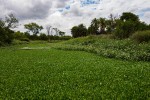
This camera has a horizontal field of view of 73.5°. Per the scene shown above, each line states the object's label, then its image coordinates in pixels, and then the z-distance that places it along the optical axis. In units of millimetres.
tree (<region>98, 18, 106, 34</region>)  41928
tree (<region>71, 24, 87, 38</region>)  50229
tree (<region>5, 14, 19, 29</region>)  34519
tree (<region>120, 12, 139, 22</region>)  34164
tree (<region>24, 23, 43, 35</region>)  60311
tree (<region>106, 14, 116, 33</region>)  37100
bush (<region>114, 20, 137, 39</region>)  23462
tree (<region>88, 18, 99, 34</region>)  42760
